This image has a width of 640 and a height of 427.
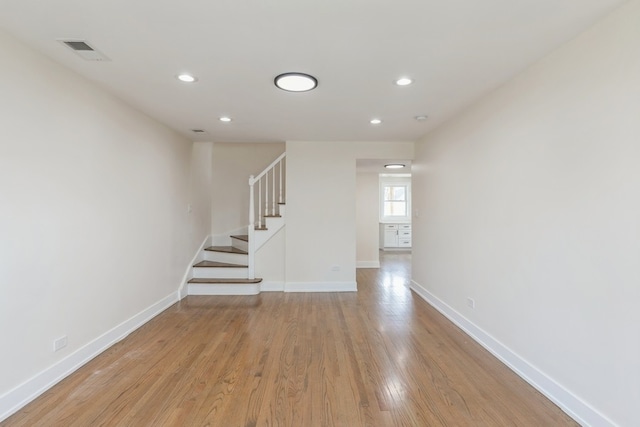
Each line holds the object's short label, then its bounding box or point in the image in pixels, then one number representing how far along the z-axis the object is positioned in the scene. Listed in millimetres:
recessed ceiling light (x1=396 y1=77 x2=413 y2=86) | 2539
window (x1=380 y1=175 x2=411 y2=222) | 10031
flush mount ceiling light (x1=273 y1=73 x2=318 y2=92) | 2460
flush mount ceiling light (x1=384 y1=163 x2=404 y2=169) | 5816
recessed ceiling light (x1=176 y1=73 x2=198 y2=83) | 2467
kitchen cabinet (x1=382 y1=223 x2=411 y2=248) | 9797
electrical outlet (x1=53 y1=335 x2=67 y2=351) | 2268
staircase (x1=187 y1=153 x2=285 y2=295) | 4641
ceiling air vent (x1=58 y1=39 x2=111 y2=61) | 1994
